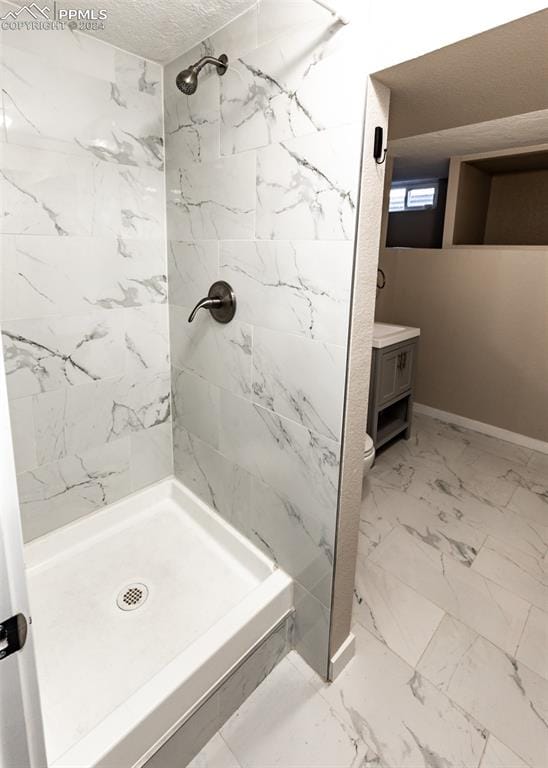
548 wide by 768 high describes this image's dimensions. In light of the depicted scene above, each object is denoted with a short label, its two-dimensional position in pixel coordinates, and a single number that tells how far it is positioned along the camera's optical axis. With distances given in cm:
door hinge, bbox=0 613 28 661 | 55
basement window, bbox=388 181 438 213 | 392
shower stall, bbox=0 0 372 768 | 115
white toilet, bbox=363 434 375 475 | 212
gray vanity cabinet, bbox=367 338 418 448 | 259
